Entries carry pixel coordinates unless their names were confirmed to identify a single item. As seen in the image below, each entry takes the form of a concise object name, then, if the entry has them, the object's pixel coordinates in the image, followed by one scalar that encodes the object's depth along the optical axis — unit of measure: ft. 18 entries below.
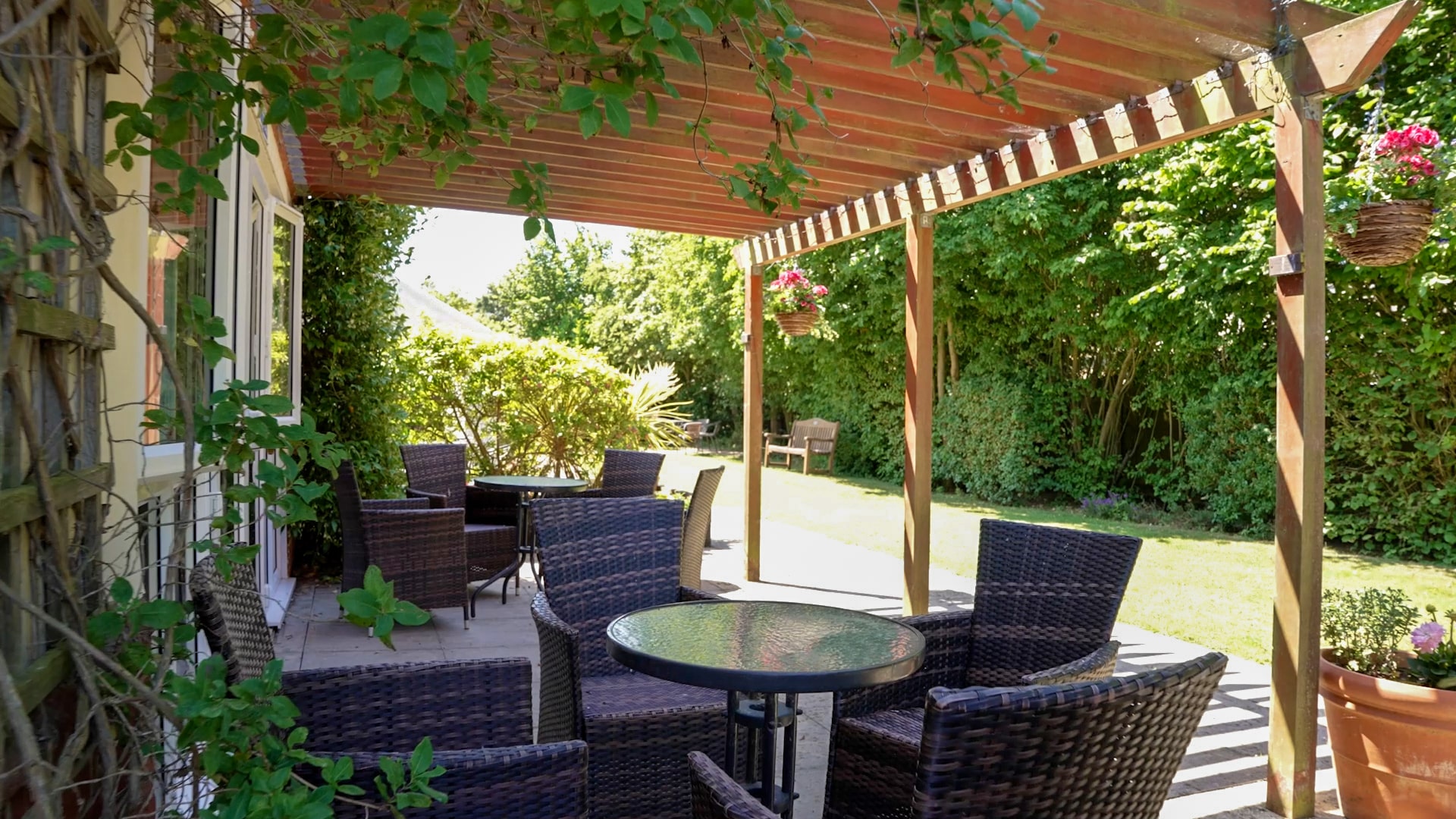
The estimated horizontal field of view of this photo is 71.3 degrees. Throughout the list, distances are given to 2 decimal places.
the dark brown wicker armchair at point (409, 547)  15.92
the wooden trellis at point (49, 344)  4.00
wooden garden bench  51.39
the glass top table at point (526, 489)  20.08
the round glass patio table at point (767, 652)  6.61
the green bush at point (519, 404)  26.84
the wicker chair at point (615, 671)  8.46
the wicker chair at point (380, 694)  5.82
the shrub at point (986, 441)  39.24
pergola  10.31
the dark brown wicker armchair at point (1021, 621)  9.11
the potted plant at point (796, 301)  26.73
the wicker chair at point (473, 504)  18.61
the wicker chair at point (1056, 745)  4.34
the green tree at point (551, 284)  129.80
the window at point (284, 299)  18.17
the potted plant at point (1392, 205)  12.42
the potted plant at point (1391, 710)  9.37
